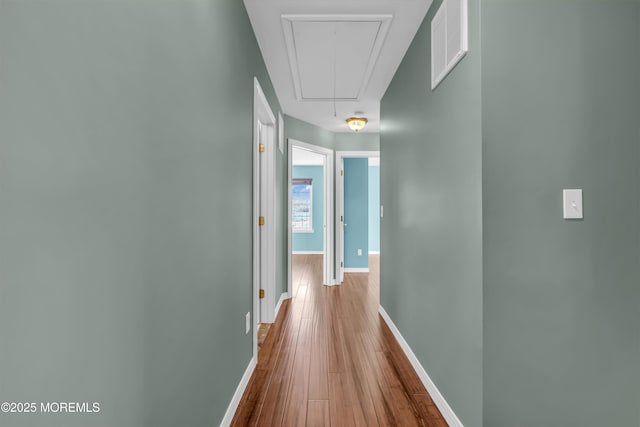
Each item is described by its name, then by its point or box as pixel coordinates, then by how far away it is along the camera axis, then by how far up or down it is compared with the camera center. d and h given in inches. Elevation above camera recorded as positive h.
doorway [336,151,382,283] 239.0 -2.0
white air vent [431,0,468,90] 59.9 +37.8
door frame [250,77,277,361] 128.4 -6.7
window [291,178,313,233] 346.3 +7.4
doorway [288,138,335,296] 344.5 +6.2
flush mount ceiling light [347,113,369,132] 164.6 +49.2
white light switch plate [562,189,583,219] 55.8 +1.8
